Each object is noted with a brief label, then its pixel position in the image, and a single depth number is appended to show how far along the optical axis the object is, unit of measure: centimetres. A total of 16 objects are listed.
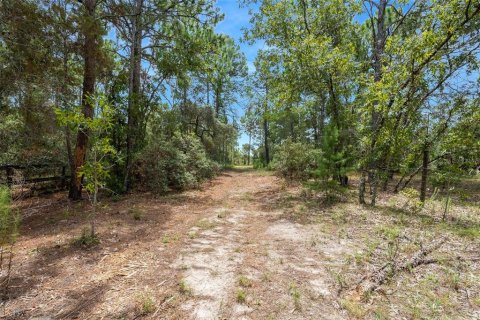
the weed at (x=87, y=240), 408
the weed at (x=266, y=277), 303
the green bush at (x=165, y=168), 899
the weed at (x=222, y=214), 606
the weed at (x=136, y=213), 581
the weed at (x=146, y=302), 247
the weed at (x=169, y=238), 437
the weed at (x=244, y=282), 290
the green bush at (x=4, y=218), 285
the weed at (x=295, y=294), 254
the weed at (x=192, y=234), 459
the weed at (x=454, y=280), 284
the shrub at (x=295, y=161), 1070
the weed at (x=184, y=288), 276
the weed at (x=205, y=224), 521
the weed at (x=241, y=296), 261
